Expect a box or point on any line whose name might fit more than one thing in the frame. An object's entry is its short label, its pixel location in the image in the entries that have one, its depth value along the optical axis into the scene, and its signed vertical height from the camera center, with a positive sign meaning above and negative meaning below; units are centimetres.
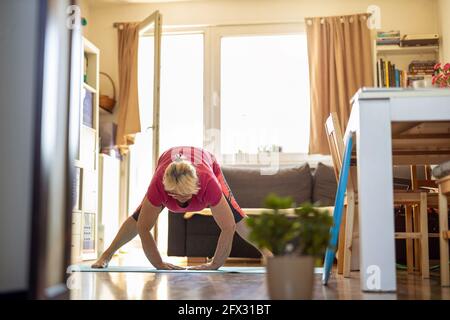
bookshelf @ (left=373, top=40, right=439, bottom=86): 545 +156
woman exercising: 303 +10
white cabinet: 539 +21
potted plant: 163 -7
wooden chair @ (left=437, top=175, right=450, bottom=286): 240 -3
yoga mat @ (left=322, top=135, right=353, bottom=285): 240 +11
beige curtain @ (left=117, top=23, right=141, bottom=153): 574 +133
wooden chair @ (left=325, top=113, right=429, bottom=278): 285 +9
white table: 204 +21
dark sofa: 455 +23
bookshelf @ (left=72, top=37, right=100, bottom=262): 480 +45
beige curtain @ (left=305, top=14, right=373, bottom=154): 547 +146
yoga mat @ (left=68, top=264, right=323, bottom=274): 322 -28
